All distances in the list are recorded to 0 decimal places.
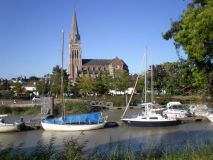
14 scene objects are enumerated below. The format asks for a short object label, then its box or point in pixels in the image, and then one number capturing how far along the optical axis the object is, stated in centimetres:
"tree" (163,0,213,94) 879
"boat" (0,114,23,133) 2588
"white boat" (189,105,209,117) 3201
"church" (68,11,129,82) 11403
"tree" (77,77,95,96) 6619
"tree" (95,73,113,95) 6619
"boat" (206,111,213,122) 2925
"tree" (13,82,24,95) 6821
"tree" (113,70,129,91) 6295
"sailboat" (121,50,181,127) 2722
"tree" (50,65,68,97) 5920
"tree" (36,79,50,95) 6756
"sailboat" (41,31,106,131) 2615
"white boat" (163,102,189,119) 3141
